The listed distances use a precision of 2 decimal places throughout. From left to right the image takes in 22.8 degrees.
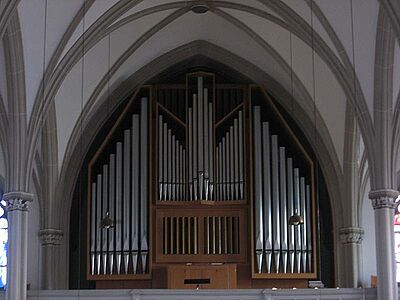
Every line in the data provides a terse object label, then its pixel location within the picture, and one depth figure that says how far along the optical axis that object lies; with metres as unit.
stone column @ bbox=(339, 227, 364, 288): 26.09
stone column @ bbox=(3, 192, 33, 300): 20.86
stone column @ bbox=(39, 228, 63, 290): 26.12
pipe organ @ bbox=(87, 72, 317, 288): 26.00
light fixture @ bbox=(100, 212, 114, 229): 21.60
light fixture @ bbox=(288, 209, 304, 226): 22.00
